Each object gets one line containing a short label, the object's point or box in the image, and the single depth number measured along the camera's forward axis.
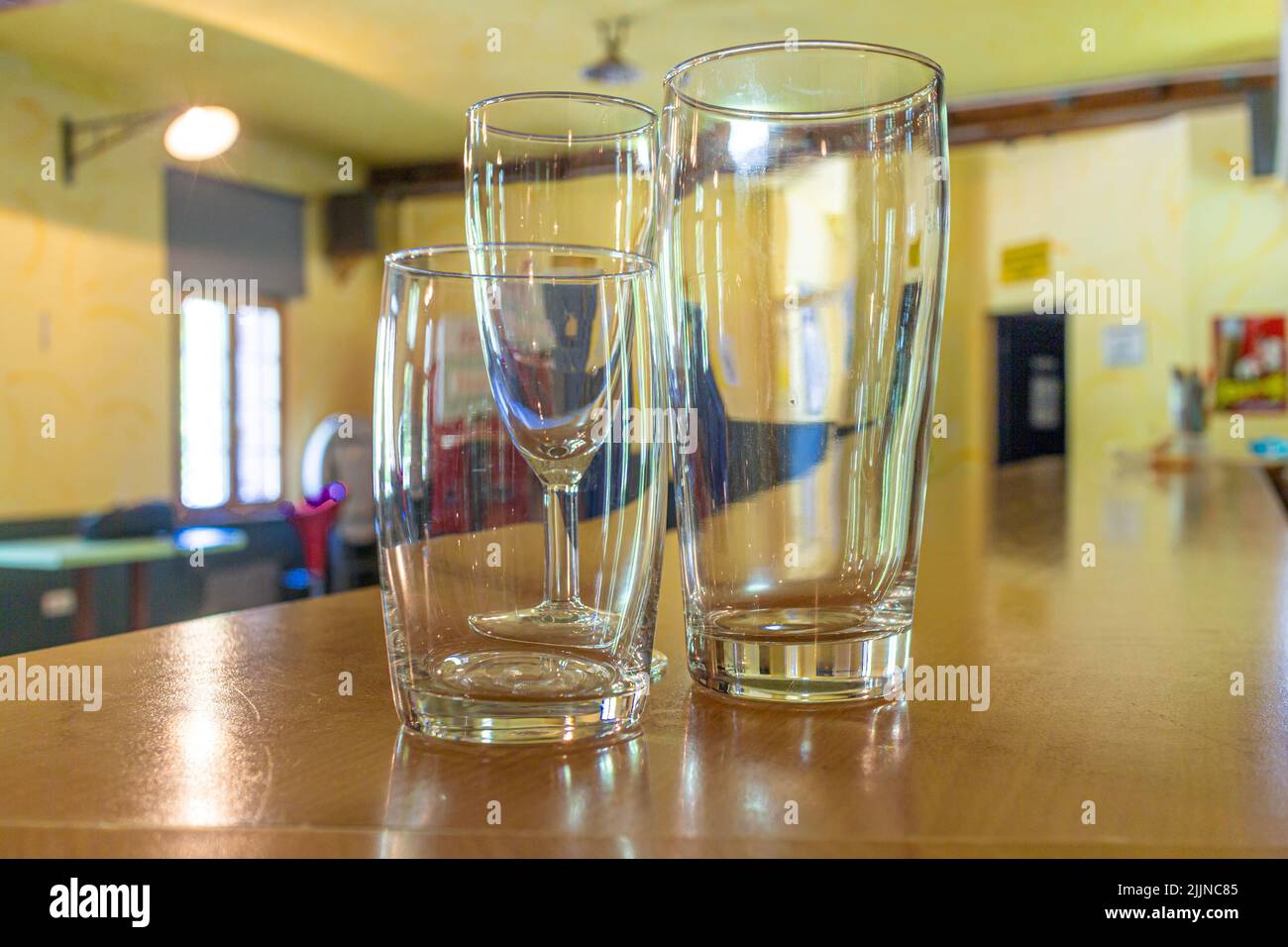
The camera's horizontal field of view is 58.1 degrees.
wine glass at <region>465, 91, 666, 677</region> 0.43
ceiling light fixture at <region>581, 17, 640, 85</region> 4.28
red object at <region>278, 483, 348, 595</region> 4.95
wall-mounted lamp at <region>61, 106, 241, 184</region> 4.86
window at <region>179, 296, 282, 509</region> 5.52
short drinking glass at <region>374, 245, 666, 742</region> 0.29
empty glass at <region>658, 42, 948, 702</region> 0.32
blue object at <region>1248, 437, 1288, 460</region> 4.91
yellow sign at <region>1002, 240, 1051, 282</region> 5.16
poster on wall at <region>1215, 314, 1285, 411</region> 5.45
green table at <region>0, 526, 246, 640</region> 3.10
